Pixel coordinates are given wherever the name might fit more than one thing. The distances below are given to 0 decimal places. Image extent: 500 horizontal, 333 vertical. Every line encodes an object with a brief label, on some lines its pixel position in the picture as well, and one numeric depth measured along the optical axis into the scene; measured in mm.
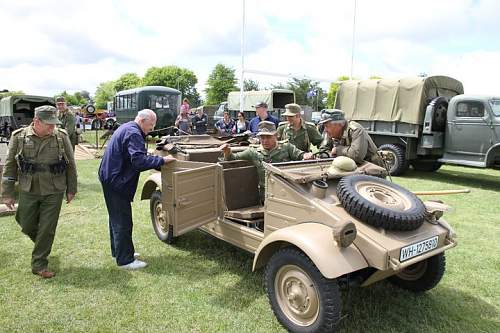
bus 20172
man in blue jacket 4109
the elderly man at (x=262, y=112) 7906
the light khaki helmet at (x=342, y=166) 3617
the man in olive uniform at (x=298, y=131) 5750
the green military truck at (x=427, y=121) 9422
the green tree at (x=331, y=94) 55488
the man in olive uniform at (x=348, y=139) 4379
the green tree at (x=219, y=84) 58719
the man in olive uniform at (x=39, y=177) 4090
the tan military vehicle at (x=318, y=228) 2896
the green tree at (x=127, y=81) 88188
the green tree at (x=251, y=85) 57247
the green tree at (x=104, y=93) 94688
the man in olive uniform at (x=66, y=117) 8164
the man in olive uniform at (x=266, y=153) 4461
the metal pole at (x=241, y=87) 22467
